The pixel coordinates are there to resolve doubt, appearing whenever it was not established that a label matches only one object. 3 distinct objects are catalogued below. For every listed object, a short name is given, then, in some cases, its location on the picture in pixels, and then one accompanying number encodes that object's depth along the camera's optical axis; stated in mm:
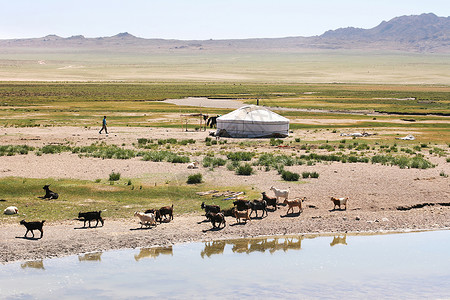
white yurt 43188
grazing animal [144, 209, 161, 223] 18141
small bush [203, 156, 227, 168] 27906
